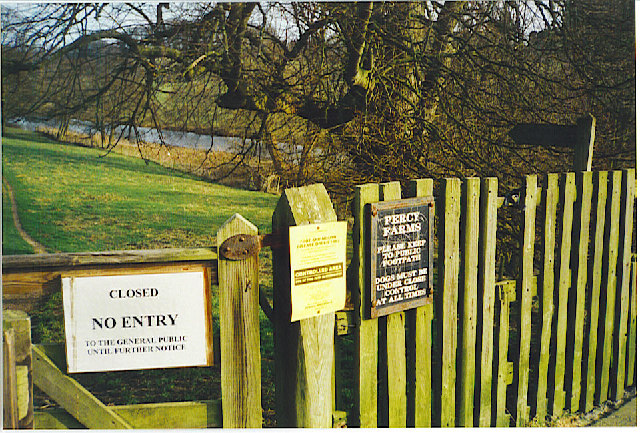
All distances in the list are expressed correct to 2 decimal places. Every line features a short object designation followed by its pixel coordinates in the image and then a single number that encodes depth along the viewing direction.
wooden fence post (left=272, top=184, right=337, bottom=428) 3.27
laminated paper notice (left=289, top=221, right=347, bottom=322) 3.22
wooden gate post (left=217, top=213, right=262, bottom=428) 3.17
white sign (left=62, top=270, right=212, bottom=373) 3.05
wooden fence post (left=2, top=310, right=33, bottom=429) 2.79
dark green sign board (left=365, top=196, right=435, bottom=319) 3.49
